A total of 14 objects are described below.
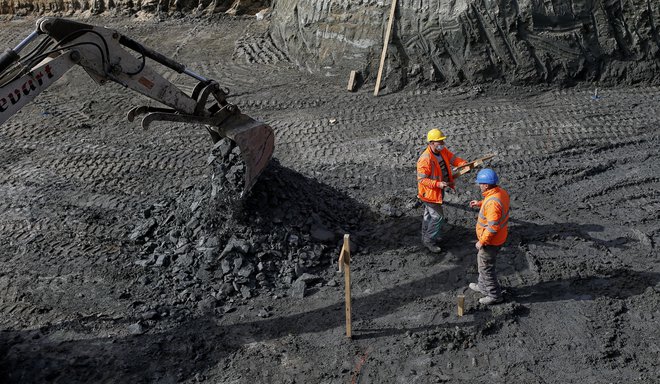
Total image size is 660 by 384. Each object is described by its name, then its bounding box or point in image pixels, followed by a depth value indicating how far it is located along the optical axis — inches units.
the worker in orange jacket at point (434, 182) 313.6
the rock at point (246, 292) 301.3
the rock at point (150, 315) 289.4
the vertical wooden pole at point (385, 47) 487.8
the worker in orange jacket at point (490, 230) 273.4
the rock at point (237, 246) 312.0
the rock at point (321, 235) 328.2
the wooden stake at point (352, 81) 499.8
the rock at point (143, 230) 339.6
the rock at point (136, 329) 282.4
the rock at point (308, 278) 308.5
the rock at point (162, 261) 319.3
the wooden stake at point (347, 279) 258.8
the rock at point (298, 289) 301.9
